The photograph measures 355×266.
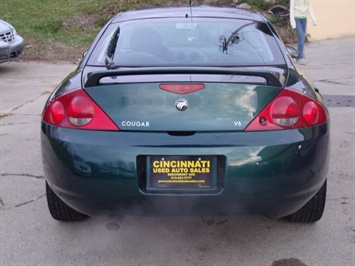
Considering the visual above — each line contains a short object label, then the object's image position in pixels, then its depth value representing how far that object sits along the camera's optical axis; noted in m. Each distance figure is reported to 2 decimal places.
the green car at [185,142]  3.11
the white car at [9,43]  10.48
